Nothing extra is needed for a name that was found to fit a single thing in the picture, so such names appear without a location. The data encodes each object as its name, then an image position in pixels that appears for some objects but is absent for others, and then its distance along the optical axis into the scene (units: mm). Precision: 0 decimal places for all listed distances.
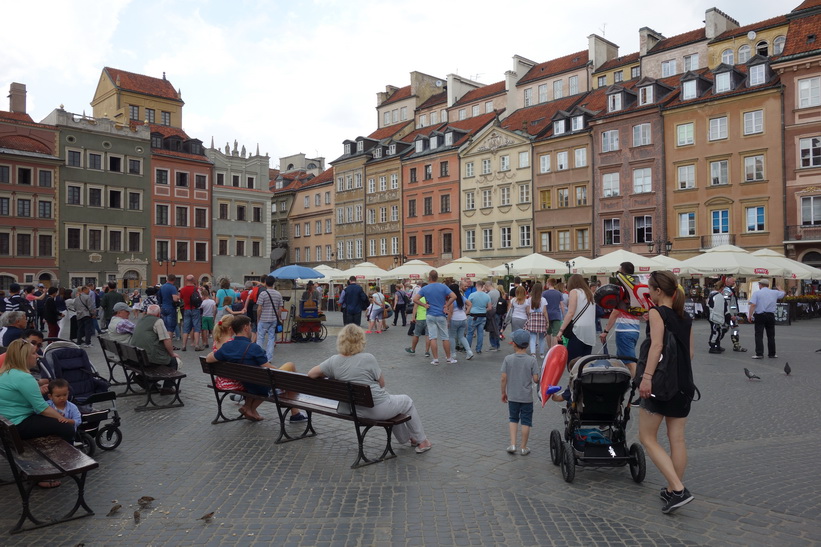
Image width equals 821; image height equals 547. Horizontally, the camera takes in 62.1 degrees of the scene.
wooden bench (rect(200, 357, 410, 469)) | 6727
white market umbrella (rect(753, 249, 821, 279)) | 26234
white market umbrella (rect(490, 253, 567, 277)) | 28297
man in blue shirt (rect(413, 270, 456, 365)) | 14109
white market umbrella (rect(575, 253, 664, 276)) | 26906
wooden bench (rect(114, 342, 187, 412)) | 9508
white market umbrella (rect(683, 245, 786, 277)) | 24438
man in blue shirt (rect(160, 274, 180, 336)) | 16953
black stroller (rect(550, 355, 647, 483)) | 5938
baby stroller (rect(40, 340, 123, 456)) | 7121
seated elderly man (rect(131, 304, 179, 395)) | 10109
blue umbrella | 21678
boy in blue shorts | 6828
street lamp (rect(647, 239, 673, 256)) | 40478
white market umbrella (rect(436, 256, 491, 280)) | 31078
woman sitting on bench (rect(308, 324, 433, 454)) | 6910
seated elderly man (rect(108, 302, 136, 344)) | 12430
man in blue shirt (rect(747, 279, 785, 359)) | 14859
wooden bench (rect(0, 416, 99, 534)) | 5086
